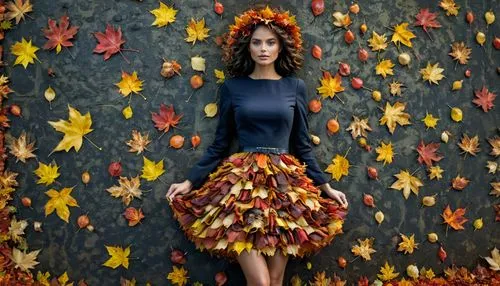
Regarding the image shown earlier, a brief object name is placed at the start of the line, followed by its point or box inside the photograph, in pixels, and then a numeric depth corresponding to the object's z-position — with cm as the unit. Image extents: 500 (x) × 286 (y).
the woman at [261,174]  242
